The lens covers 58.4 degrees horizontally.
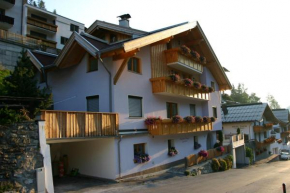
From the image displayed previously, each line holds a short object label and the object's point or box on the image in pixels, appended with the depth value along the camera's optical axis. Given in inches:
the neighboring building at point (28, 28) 1097.4
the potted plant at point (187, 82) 824.3
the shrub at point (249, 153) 1259.0
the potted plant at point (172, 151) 800.5
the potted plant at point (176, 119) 746.2
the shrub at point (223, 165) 923.4
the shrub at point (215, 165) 880.9
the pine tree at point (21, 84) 456.4
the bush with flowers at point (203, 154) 880.8
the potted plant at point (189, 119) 816.6
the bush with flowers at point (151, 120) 710.4
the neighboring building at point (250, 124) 1429.6
